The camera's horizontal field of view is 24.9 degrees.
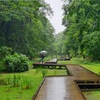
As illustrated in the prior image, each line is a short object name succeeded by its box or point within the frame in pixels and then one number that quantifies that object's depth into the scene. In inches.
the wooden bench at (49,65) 806.0
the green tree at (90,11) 427.5
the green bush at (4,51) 447.5
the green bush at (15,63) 656.8
